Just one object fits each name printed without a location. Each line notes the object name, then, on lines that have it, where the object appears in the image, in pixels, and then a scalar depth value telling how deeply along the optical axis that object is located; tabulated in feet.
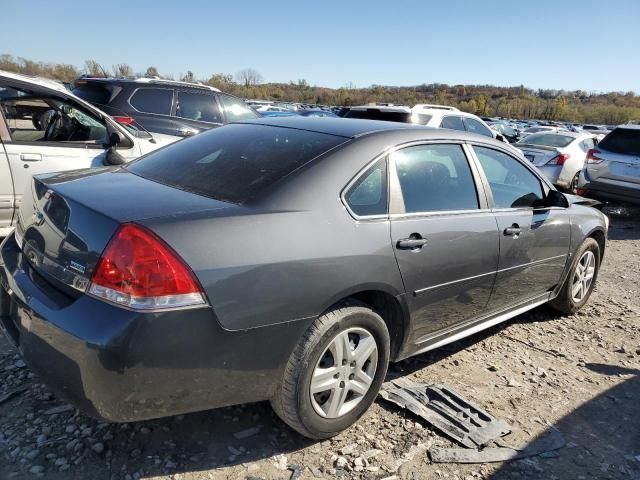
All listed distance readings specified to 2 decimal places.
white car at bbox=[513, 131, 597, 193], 34.55
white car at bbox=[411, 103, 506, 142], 29.07
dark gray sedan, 6.52
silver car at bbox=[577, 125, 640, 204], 28.45
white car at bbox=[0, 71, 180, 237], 14.79
